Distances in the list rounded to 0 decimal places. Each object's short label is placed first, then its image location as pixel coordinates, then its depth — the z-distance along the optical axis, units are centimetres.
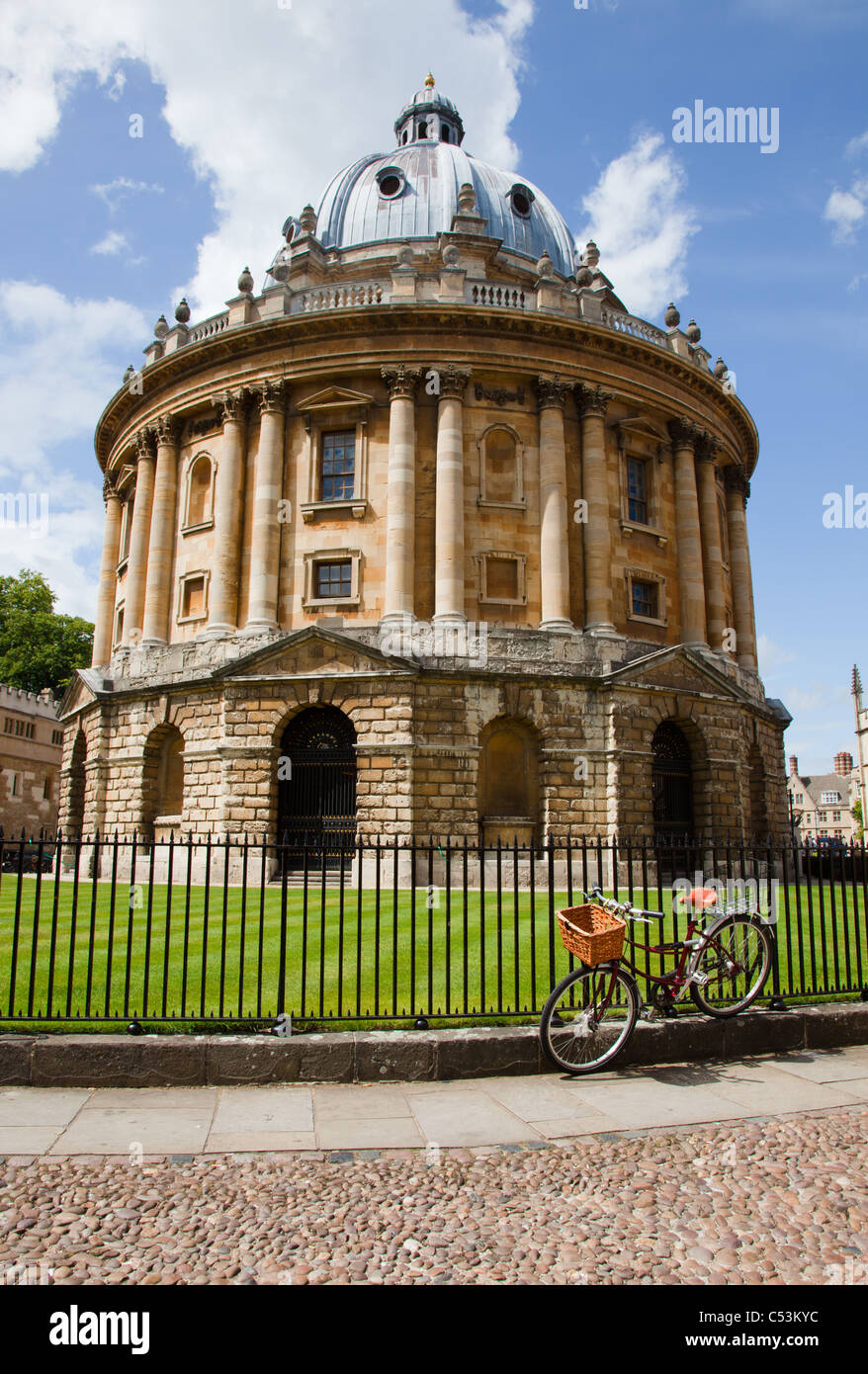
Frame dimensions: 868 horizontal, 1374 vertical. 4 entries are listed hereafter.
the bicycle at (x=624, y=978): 704
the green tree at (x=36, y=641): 5622
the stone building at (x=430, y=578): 2323
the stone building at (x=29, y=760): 4931
